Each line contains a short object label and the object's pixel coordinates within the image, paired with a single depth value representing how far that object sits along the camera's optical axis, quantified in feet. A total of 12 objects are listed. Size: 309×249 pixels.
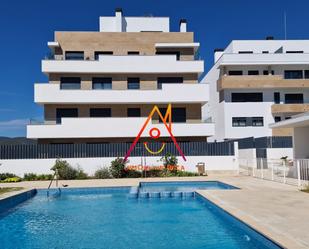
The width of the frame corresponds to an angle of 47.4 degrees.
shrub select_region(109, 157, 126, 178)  77.97
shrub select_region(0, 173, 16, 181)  76.21
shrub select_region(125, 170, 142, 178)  79.31
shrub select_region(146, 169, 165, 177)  79.40
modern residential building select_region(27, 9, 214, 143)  95.25
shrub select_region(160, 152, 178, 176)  79.97
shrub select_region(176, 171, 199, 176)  79.13
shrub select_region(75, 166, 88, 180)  78.18
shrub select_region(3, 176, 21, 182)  73.87
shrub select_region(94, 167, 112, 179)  78.95
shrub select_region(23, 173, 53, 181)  77.51
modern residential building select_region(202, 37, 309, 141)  128.06
